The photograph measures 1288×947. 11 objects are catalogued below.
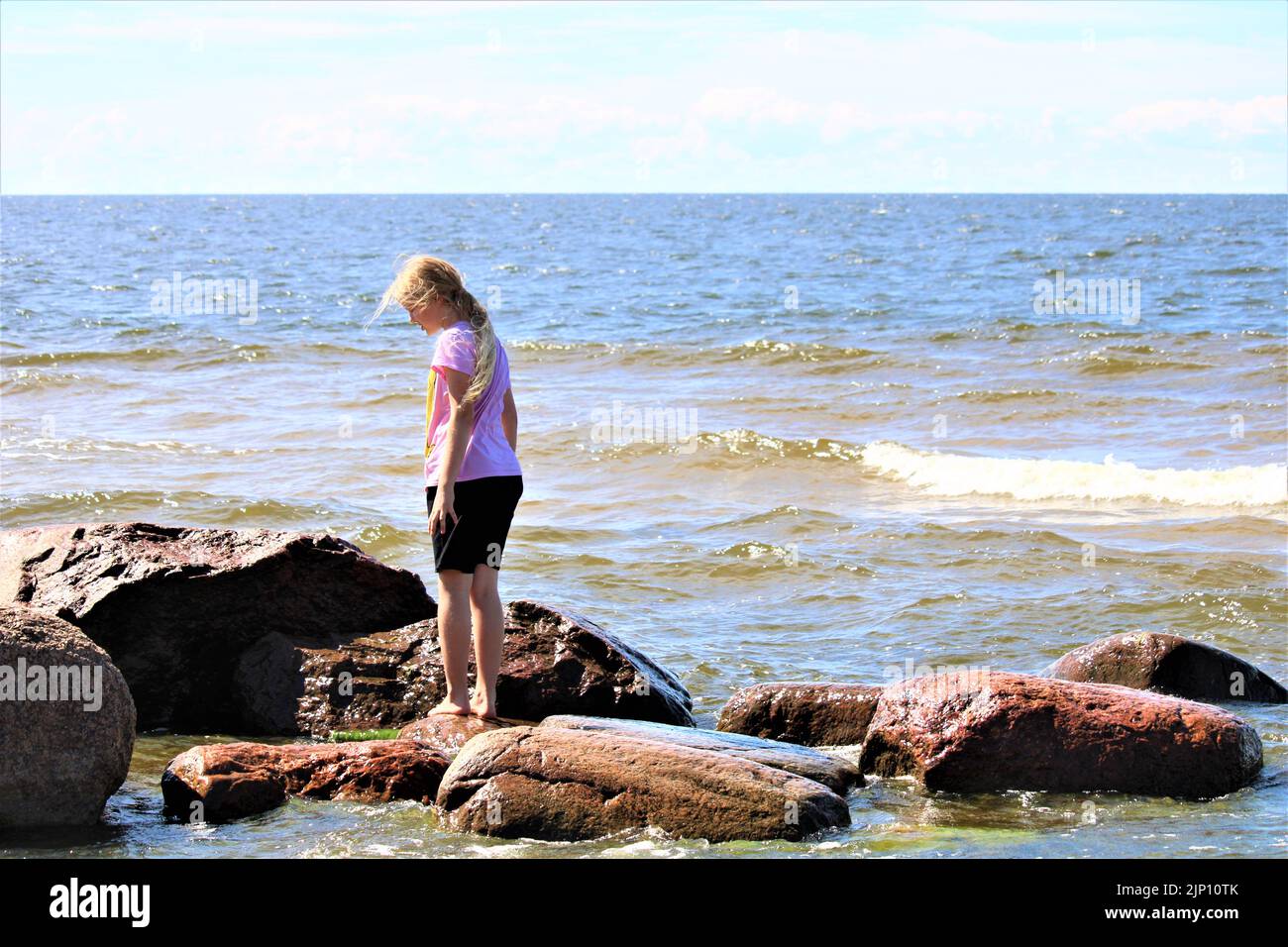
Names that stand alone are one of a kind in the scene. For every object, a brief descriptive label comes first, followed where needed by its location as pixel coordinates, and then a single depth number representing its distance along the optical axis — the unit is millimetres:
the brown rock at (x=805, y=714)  6418
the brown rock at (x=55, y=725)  4973
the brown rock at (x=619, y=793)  4953
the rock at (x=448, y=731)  5938
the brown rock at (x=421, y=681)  6398
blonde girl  5719
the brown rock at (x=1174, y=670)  6965
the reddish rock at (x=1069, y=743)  5672
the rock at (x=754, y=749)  5457
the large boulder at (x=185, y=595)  6473
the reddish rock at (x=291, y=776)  5230
